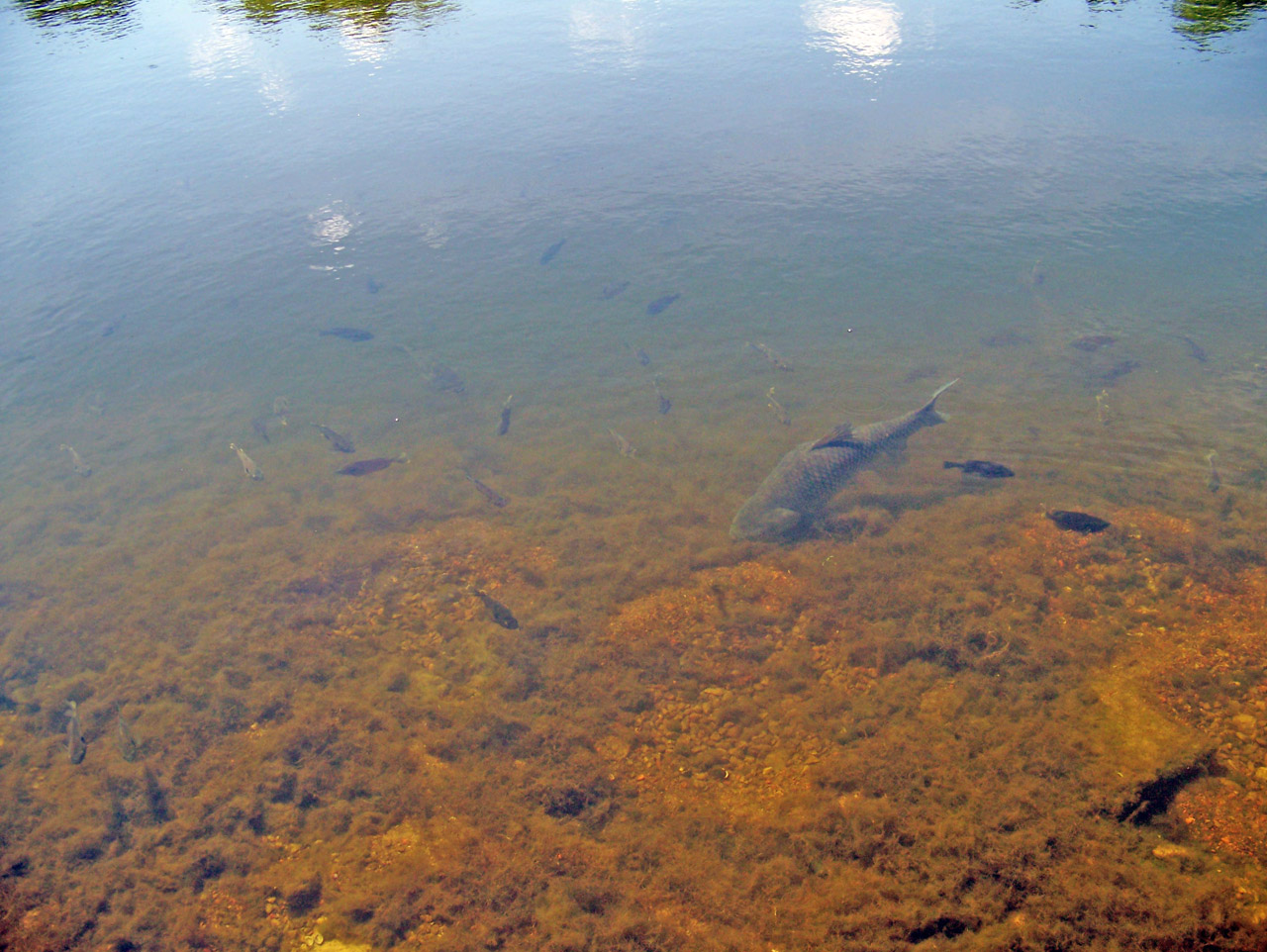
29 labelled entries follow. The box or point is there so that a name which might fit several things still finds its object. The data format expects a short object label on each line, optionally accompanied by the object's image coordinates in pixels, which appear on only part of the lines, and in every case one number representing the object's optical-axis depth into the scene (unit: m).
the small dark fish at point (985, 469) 9.05
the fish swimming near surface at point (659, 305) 14.15
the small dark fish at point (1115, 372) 11.52
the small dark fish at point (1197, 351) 11.80
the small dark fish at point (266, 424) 12.34
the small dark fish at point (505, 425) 11.89
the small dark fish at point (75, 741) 6.89
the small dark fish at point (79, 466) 11.84
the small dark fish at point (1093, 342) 12.16
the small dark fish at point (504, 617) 7.98
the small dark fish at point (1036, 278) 14.10
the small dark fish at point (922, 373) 12.12
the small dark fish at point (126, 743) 6.94
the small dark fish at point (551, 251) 15.79
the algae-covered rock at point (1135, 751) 5.27
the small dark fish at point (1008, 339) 12.75
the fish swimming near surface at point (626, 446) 10.88
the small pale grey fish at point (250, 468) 10.29
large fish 8.91
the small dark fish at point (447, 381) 13.12
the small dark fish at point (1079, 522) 7.84
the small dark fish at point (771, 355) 12.62
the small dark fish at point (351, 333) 13.97
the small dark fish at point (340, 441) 11.50
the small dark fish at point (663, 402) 11.91
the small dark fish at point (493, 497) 10.23
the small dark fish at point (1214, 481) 8.84
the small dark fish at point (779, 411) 11.38
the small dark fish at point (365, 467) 10.77
